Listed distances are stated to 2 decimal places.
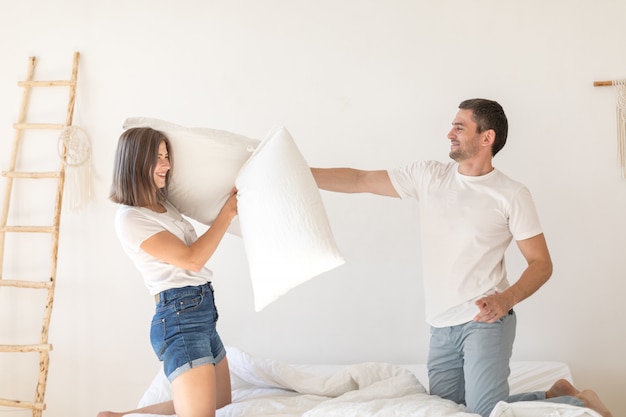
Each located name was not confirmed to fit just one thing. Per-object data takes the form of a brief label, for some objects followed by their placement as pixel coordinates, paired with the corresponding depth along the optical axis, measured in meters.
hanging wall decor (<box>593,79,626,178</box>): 3.53
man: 2.71
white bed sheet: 2.48
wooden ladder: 3.86
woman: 2.59
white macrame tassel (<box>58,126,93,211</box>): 3.94
